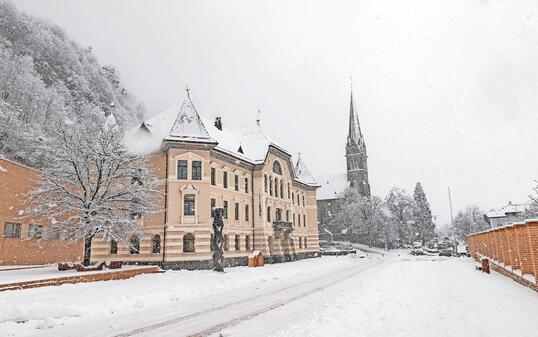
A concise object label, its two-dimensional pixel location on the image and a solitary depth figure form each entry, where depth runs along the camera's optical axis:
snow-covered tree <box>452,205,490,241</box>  113.88
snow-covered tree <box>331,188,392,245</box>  79.56
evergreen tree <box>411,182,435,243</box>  90.88
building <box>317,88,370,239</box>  99.69
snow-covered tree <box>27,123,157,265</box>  23.16
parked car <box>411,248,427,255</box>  57.91
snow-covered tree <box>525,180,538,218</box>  43.17
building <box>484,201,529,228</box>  72.25
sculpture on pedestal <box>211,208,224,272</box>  27.48
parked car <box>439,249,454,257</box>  50.57
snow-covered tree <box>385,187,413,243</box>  89.12
